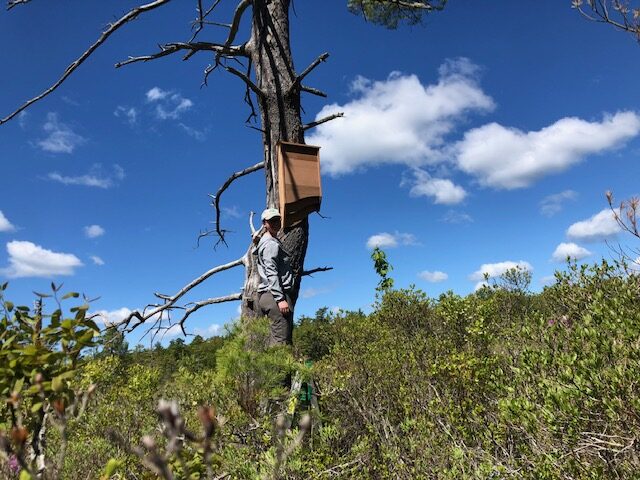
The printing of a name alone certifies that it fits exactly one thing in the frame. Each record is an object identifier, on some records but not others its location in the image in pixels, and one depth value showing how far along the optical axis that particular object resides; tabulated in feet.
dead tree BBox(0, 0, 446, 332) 14.87
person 13.53
